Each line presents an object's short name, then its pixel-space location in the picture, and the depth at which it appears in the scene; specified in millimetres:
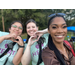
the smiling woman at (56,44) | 891
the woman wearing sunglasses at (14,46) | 1130
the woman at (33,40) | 1096
